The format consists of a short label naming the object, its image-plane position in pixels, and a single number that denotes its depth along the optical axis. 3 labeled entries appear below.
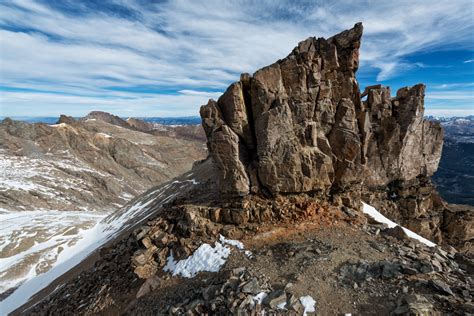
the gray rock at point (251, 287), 16.06
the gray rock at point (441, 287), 14.30
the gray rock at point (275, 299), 15.15
